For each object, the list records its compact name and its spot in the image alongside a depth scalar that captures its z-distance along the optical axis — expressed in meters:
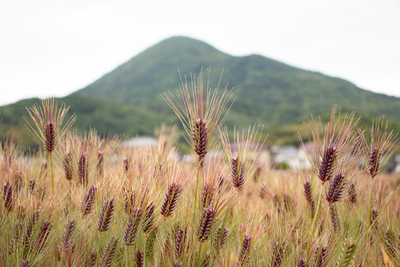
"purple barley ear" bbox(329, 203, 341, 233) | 0.92
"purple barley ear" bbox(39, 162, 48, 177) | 1.11
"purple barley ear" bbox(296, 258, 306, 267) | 0.69
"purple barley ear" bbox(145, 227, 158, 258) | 0.77
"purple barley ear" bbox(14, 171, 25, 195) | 0.97
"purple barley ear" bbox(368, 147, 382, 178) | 0.83
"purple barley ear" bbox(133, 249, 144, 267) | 0.74
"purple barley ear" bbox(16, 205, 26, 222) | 0.81
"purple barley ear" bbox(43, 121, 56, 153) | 0.86
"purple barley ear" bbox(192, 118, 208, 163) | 0.69
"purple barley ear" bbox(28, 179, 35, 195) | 0.98
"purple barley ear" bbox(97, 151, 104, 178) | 1.09
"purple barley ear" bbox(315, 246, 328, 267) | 0.69
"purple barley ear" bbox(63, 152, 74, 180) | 0.99
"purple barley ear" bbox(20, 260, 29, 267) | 0.72
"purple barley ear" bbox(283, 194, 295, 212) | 1.02
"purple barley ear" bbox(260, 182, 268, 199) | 1.18
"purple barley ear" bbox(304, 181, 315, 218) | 0.96
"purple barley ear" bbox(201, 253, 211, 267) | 0.73
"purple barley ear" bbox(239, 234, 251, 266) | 0.72
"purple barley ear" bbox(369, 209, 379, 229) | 0.95
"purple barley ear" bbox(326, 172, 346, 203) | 0.73
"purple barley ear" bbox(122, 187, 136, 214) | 0.74
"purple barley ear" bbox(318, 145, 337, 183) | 0.71
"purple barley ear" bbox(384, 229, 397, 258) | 0.86
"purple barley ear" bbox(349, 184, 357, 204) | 1.02
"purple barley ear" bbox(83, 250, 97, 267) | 0.75
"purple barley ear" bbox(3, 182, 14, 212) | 0.82
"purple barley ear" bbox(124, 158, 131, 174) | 1.01
